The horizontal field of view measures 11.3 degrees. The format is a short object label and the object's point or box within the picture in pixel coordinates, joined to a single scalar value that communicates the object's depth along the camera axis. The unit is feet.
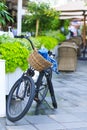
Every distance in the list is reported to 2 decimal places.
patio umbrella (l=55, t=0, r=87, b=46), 65.52
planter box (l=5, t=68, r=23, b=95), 27.22
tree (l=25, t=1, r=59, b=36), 60.33
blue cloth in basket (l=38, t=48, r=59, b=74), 25.65
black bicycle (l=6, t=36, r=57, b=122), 22.34
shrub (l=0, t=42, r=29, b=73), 26.70
